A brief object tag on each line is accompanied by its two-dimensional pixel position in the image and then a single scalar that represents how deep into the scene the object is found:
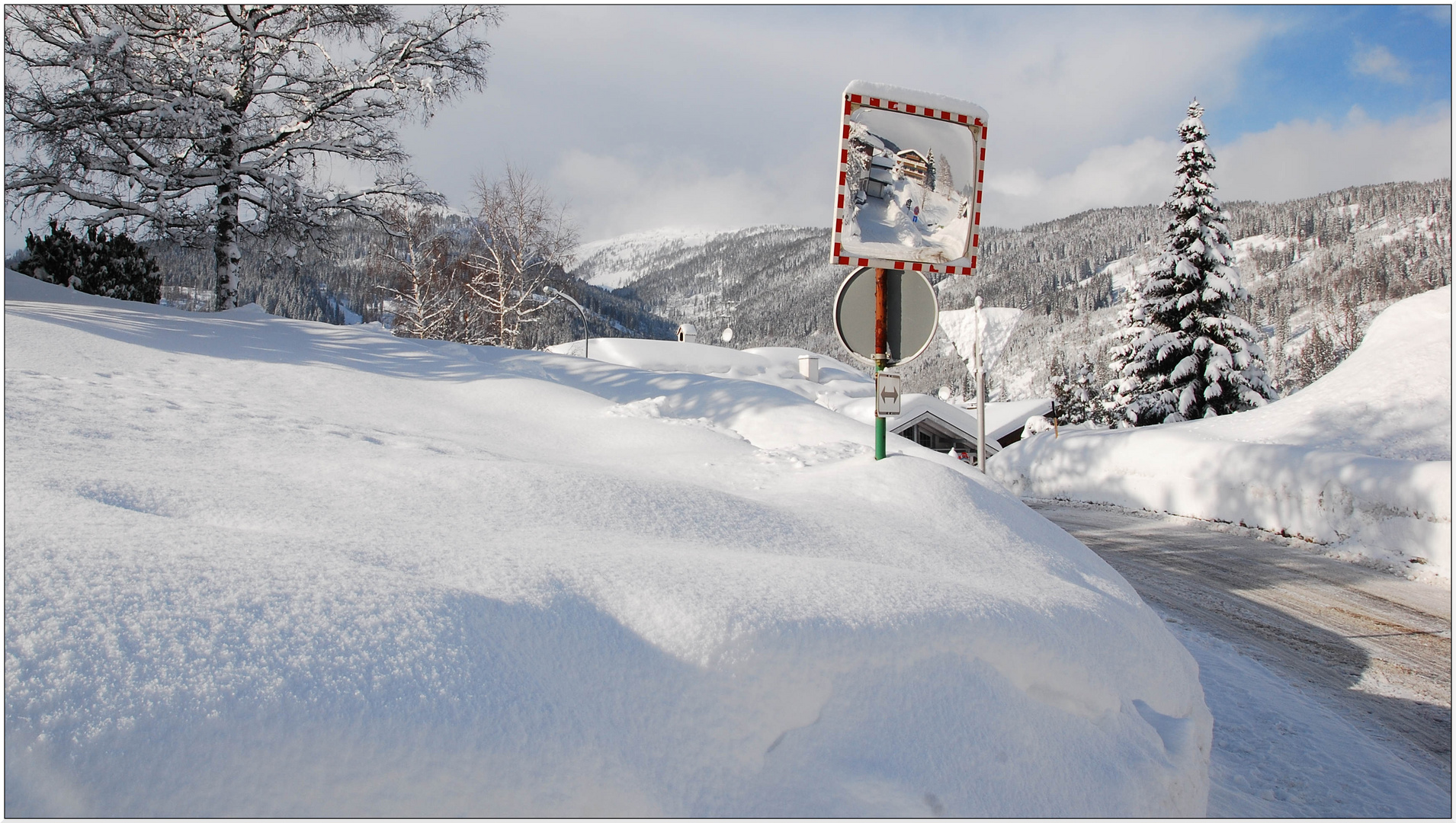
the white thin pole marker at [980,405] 18.11
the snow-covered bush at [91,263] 13.78
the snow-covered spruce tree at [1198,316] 24.31
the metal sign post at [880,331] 5.11
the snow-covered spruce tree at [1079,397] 47.00
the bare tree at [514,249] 27.78
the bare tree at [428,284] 27.80
